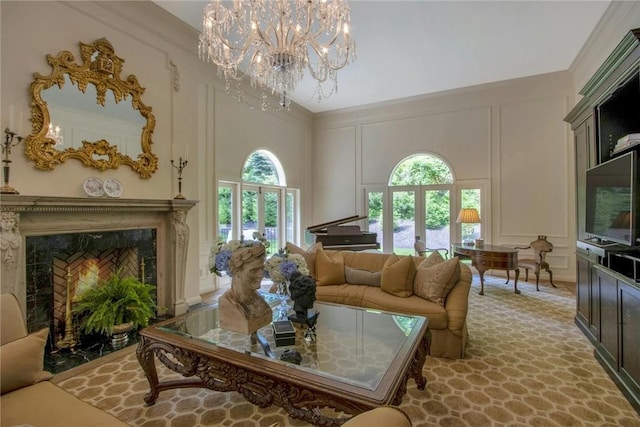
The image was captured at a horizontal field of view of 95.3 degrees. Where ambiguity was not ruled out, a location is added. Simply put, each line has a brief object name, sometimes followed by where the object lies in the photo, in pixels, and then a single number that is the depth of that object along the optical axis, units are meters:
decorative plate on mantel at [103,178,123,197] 3.11
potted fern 2.74
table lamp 5.25
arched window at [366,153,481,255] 6.23
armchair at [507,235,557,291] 4.70
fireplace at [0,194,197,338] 2.40
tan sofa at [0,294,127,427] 1.24
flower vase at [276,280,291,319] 2.12
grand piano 5.25
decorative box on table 1.83
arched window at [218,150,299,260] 5.40
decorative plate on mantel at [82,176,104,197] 2.96
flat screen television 2.10
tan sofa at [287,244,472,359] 2.63
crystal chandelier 2.77
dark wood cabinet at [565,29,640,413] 2.04
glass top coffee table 1.40
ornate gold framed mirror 2.67
